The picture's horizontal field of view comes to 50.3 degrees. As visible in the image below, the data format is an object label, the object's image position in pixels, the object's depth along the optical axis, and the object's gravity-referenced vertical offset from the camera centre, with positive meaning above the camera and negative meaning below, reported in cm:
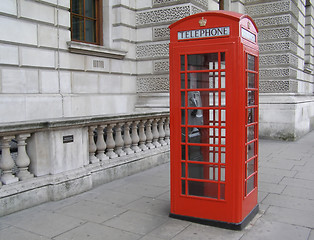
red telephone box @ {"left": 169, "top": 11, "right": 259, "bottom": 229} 360 -16
